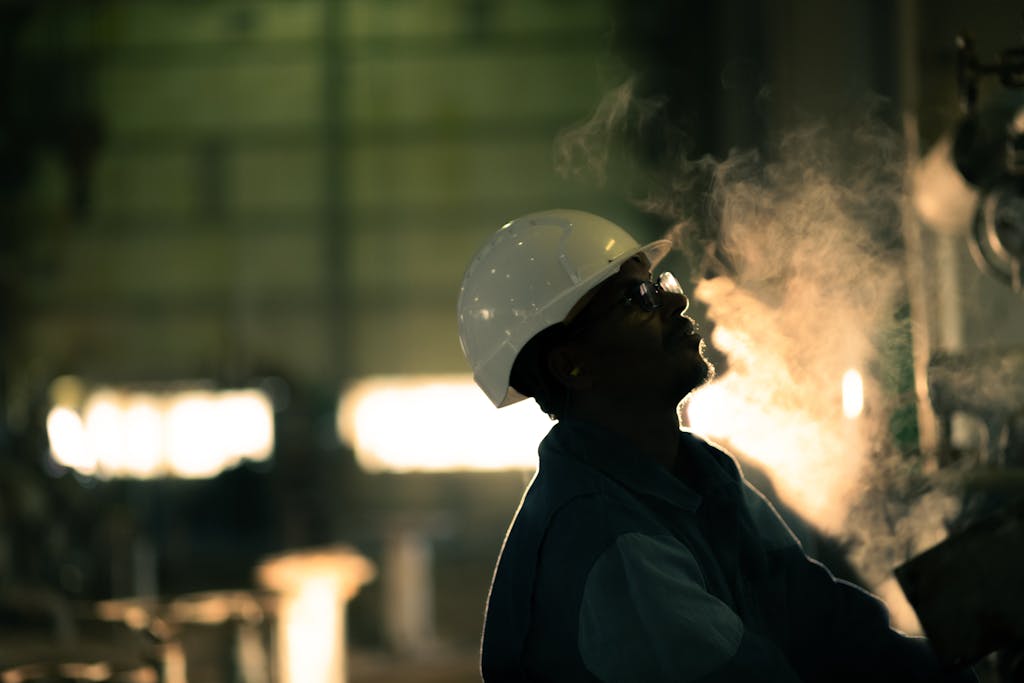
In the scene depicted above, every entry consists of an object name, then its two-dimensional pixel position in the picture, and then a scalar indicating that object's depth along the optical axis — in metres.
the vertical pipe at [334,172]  10.44
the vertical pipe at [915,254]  2.72
